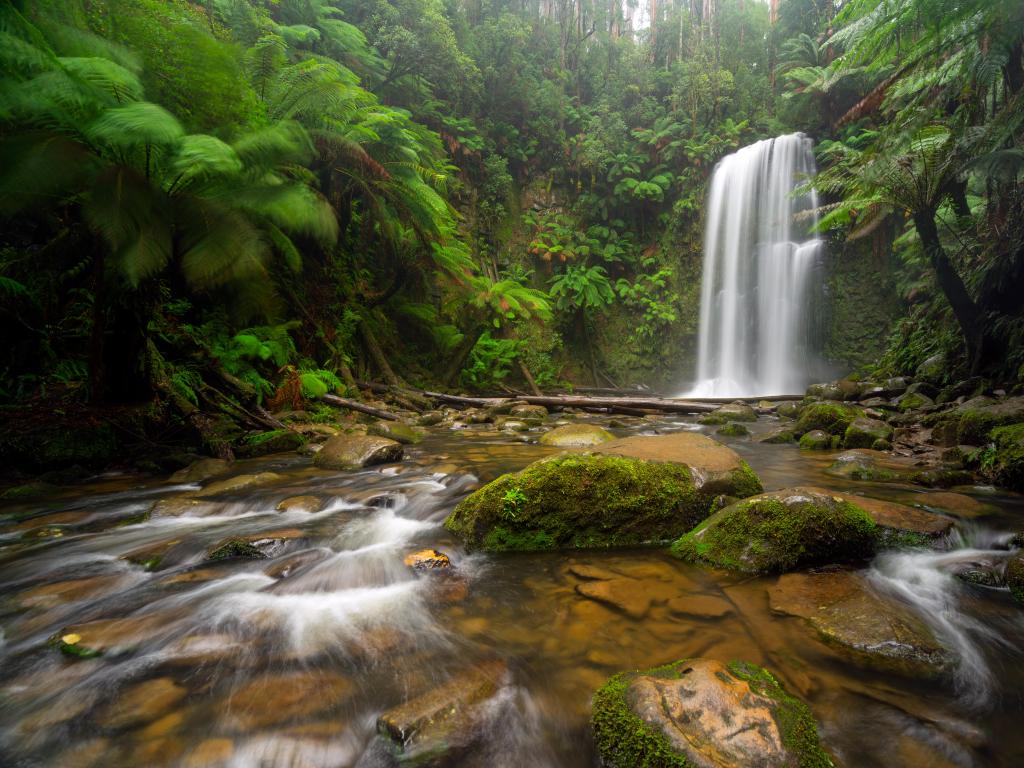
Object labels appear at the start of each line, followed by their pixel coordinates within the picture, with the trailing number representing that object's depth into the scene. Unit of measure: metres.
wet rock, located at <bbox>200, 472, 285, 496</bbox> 3.90
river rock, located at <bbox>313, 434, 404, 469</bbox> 4.86
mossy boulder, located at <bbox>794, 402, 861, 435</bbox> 5.98
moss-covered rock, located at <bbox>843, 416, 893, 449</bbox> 5.19
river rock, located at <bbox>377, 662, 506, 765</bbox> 1.32
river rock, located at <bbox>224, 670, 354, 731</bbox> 1.47
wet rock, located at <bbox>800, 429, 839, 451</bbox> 5.53
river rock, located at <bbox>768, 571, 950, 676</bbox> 1.69
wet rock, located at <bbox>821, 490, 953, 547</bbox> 2.58
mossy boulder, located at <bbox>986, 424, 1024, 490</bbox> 3.42
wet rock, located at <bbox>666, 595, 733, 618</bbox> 2.00
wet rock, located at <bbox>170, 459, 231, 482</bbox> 4.35
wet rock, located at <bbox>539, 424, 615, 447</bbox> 5.45
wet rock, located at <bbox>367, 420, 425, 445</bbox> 6.29
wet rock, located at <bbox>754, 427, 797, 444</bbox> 6.06
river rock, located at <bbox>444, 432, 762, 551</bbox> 2.72
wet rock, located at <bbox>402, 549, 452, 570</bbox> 2.60
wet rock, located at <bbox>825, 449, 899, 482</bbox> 4.01
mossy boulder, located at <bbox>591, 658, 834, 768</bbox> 1.15
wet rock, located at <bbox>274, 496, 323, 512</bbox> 3.60
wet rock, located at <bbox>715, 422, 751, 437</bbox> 6.67
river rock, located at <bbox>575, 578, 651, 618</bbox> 2.06
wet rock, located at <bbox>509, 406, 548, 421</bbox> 8.41
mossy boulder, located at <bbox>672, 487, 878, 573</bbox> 2.32
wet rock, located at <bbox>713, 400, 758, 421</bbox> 8.09
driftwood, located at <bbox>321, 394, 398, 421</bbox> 7.08
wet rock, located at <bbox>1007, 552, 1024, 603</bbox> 2.12
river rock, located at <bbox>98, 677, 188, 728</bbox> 1.46
